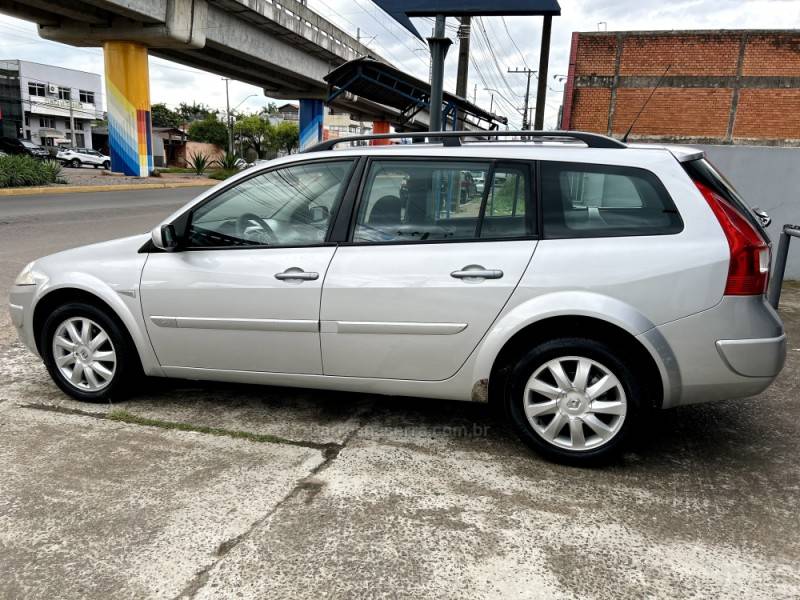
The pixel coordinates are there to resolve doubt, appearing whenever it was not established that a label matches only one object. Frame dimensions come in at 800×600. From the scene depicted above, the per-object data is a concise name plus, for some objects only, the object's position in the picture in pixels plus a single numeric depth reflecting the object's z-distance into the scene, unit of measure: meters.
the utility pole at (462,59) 18.16
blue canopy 6.73
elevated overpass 26.59
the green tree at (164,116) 94.05
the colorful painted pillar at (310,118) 47.44
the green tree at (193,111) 106.56
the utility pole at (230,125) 67.50
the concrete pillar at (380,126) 67.81
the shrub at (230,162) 39.47
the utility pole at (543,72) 16.38
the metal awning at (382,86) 10.73
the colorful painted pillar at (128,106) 28.89
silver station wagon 3.02
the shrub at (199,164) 39.97
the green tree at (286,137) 86.00
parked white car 47.00
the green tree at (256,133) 83.71
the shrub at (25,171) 21.28
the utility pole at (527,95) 58.39
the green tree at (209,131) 79.88
